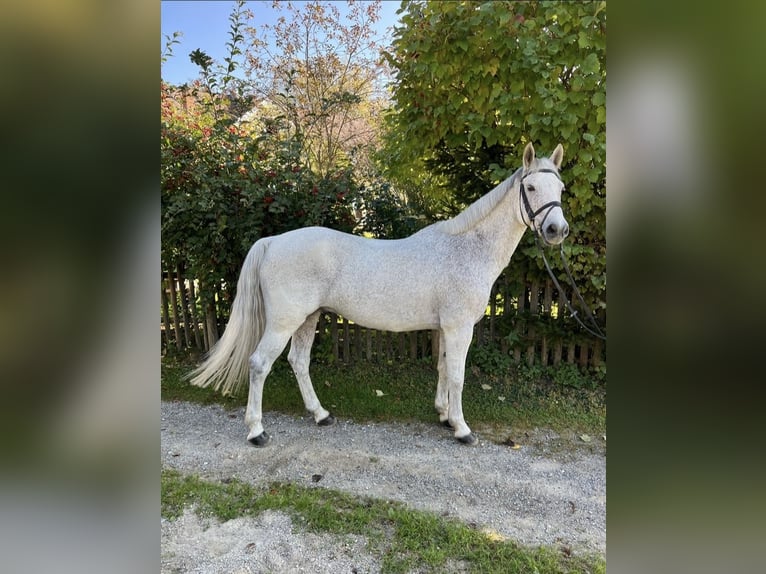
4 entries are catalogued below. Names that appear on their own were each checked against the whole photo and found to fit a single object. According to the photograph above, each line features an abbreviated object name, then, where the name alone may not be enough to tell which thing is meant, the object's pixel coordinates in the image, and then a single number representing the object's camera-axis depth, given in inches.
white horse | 126.3
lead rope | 144.0
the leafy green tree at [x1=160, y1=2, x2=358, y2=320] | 178.9
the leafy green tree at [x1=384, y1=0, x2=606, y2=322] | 140.3
